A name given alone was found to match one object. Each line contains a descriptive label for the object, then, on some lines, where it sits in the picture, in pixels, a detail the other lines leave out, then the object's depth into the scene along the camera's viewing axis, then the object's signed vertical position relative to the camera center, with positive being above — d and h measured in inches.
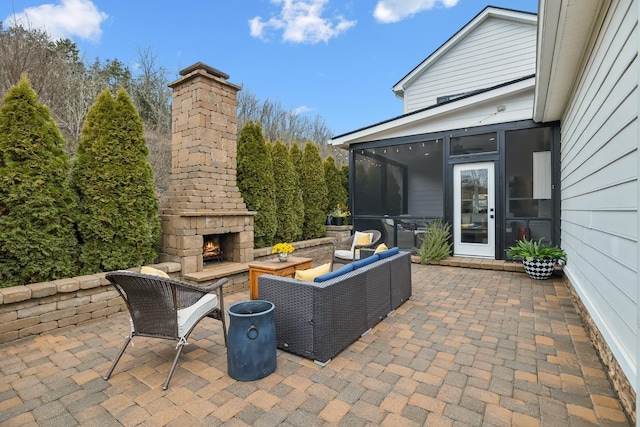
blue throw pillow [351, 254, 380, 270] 127.7 -22.1
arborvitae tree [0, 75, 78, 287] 128.3 +7.4
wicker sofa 101.1 -33.8
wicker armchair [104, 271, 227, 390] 91.4 -29.0
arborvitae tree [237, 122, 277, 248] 243.6 +26.4
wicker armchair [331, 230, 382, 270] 233.1 -30.5
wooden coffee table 167.9 -31.7
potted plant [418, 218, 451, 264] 261.4 -27.8
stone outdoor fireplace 184.7 +24.7
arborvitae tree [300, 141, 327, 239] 311.3 +20.5
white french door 255.6 -0.5
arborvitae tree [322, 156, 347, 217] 351.3 +29.7
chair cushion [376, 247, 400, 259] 149.6 -21.2
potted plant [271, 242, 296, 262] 182.4 -23.1
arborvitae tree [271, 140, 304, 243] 274.1 +14.9
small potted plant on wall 335.8 -6.5
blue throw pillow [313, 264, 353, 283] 107.9 -22.9
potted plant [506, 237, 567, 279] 204.5 -32.2
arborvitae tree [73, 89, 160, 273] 154.4 +12.2
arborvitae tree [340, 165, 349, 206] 365.4 +37.9
